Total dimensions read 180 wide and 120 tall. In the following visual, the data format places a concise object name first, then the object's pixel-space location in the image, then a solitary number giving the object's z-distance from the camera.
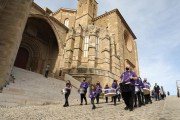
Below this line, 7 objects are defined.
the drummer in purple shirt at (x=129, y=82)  3.59
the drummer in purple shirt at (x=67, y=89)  5.26
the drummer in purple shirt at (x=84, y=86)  5.93
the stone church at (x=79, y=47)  13.66
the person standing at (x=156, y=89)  8.76
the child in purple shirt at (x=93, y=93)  4.75
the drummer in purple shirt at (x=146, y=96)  5.87
